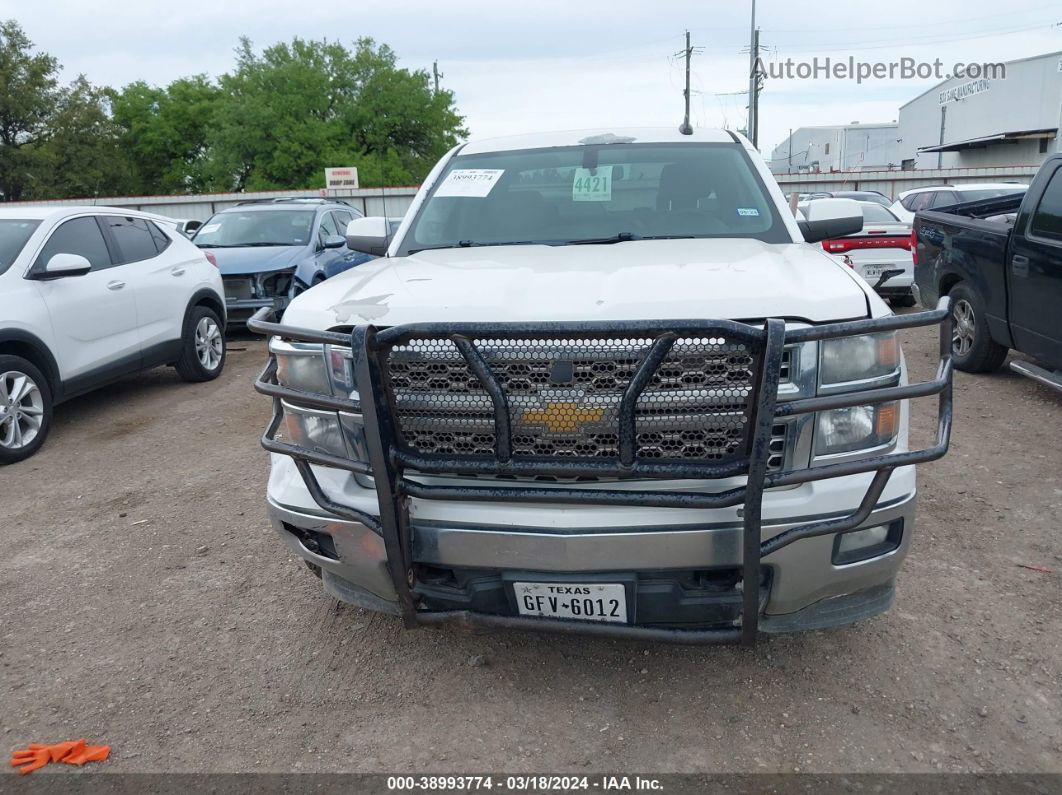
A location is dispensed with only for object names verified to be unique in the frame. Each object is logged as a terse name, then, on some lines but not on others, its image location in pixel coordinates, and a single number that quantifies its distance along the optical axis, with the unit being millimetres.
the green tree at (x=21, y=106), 46781
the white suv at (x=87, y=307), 5707
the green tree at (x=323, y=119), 44625
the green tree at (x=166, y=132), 57750
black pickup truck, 5672
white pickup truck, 2252
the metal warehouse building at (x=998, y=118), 41656
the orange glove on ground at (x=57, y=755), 2605
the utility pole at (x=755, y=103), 35562
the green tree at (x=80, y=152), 47625
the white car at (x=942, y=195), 12531
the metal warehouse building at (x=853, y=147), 72938
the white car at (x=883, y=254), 10135
